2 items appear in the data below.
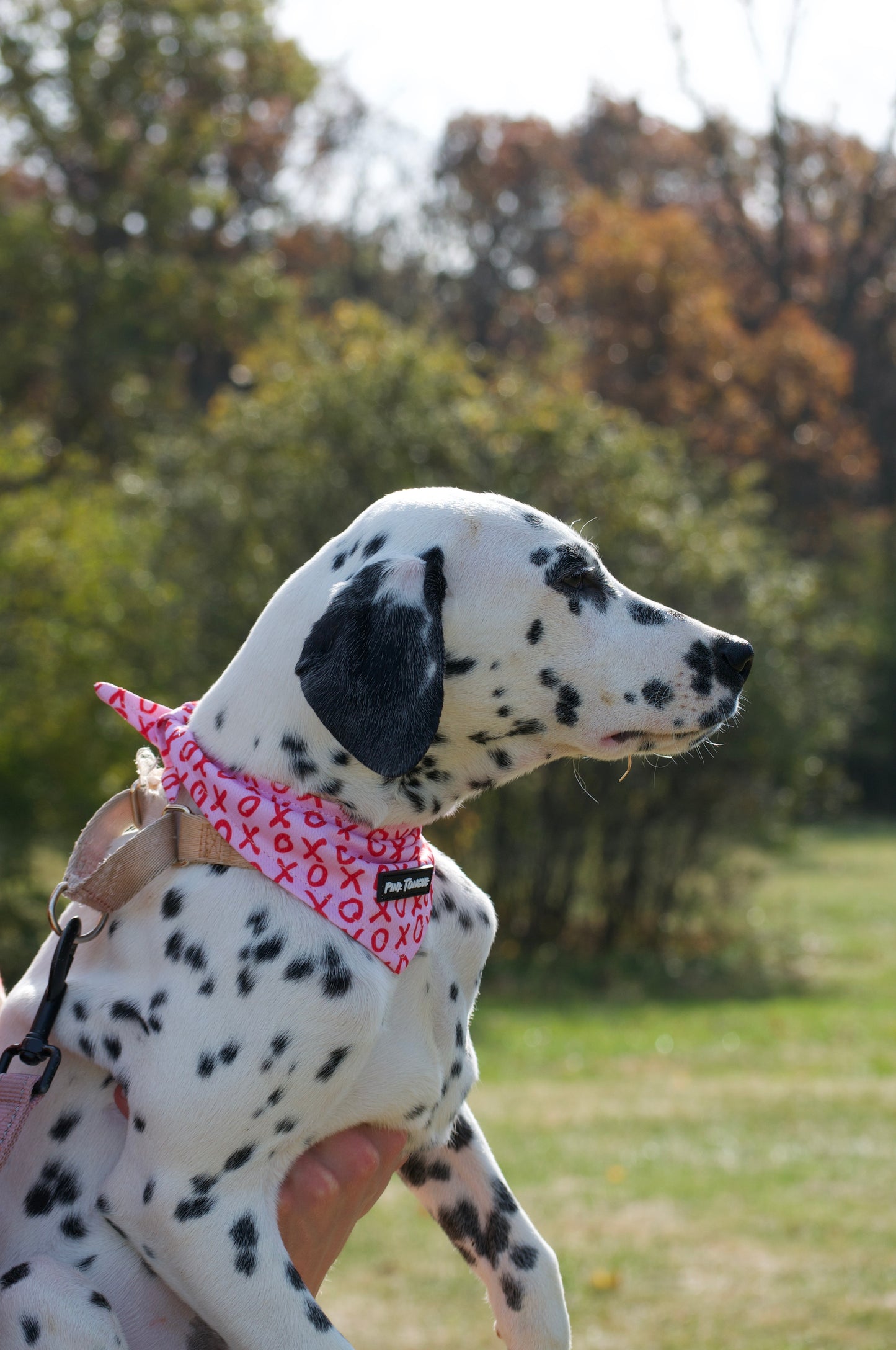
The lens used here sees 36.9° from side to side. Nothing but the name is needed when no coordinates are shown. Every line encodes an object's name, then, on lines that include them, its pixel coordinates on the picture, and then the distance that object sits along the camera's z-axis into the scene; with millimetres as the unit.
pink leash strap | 2186
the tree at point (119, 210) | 26594
